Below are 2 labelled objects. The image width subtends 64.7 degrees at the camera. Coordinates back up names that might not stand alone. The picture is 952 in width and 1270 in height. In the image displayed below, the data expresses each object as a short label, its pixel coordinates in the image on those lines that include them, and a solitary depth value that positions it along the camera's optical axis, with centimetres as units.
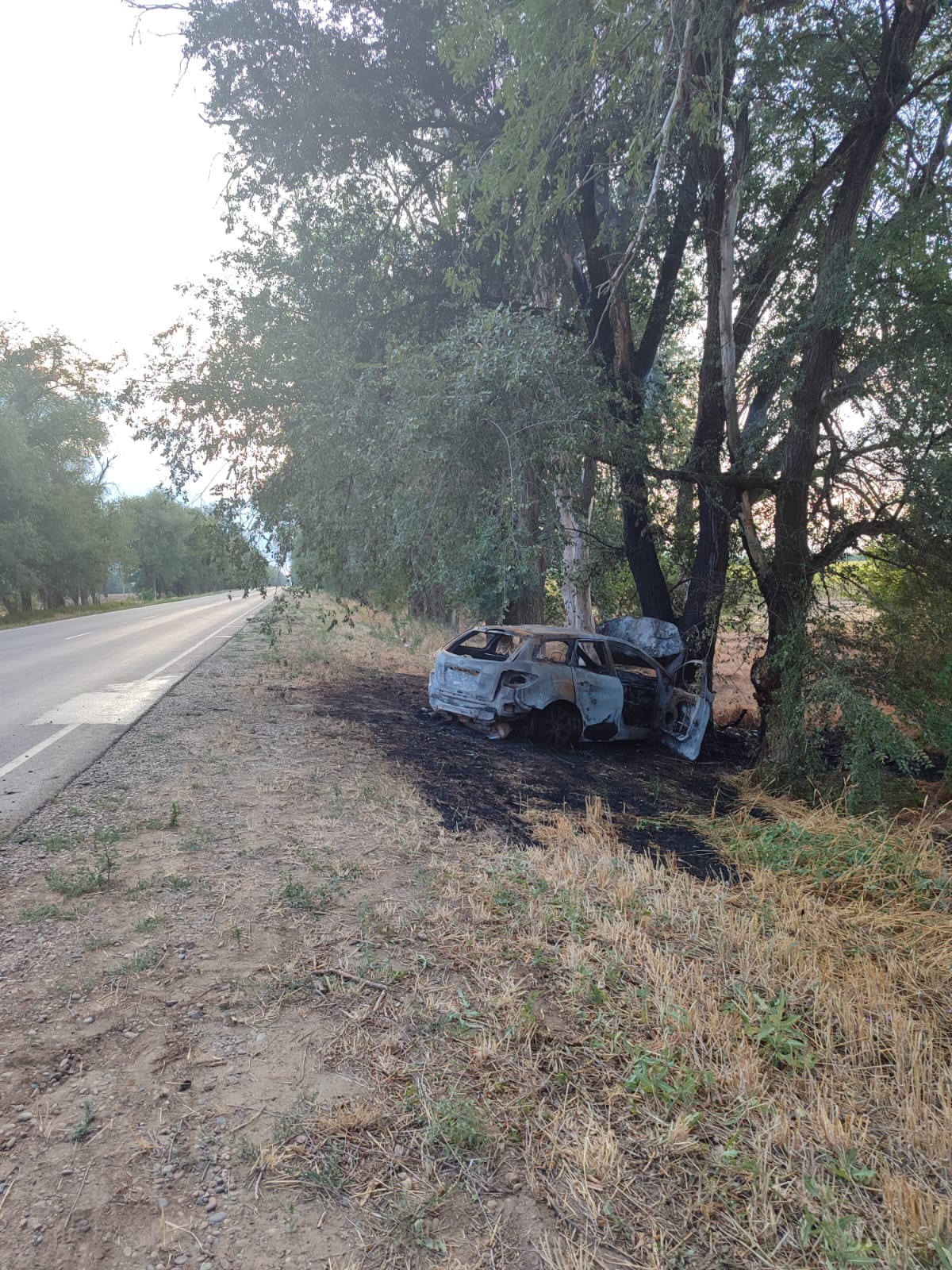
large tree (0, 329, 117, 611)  3181
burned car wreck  952
